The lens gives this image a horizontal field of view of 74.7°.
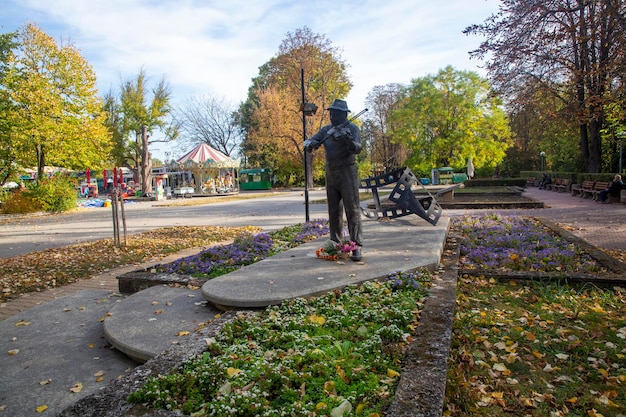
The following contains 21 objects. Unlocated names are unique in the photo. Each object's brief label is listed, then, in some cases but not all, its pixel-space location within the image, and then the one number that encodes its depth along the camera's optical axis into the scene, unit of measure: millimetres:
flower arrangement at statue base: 5592
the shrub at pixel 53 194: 21688
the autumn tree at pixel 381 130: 53562
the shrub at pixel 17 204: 21125
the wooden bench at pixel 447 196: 18750
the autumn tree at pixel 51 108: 21984
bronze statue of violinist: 5477
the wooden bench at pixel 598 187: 17103
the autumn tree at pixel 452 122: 36719
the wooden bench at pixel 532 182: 36038
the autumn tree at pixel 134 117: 49500
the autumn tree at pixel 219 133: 56500
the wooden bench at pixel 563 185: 24656
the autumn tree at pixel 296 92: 40531
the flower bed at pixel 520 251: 5812
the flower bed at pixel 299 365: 2379
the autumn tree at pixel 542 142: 20562
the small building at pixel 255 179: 52719
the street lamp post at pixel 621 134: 18047
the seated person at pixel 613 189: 15888
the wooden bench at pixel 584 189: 19002
